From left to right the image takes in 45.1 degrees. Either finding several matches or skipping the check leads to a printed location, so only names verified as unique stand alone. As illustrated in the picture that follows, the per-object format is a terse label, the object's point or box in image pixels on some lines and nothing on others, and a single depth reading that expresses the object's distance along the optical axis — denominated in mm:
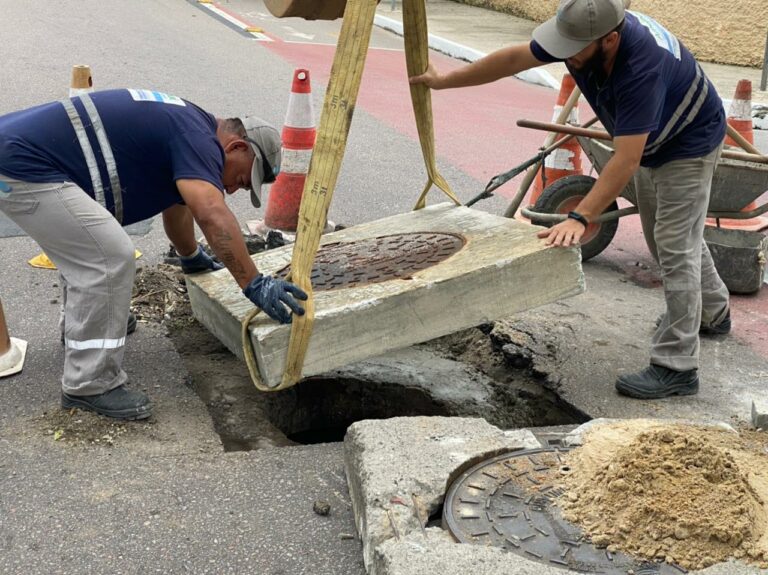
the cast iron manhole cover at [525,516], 2596
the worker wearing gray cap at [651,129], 3488
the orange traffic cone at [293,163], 5496
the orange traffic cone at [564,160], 6047
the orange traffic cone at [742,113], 5922
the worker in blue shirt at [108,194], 3289
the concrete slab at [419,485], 2518
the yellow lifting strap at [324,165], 3189
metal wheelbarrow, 4789
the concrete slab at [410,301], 3438
